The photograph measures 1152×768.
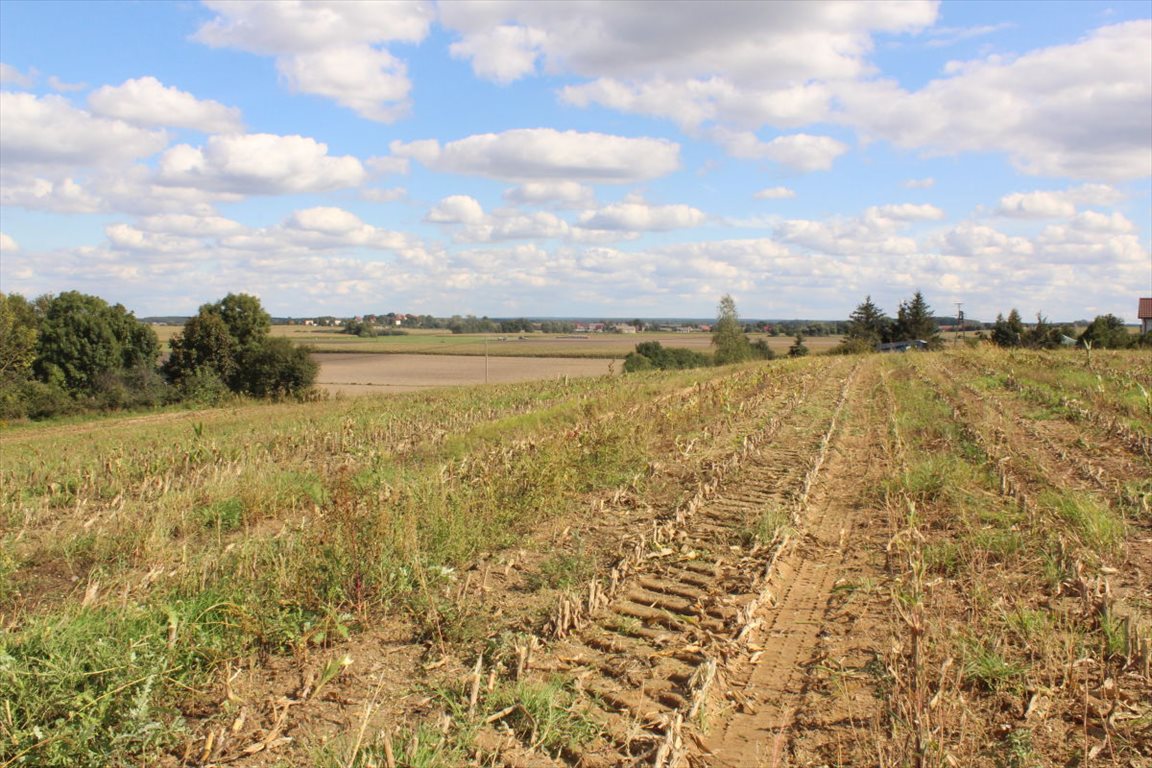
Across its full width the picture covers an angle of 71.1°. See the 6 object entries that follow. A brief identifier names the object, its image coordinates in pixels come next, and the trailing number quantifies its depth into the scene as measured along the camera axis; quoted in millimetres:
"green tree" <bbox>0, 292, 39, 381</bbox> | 46531
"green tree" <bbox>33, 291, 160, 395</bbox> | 51875
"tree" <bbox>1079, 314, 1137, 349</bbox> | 45375
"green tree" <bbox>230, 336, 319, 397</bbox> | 51969
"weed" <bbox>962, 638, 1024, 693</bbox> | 4453
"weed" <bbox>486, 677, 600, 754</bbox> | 3992
